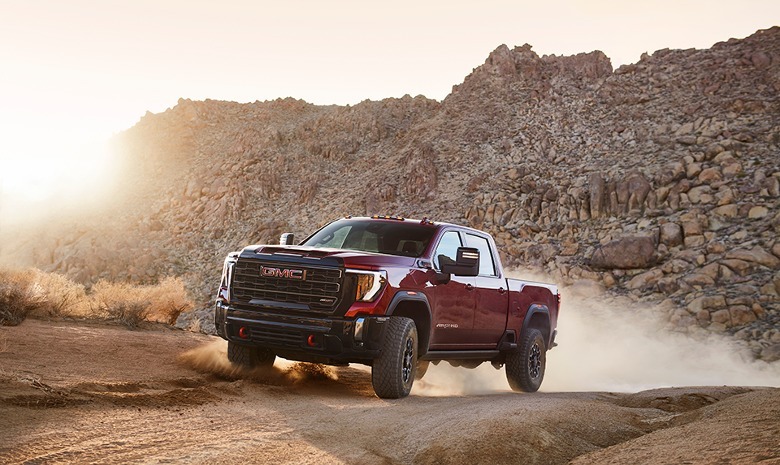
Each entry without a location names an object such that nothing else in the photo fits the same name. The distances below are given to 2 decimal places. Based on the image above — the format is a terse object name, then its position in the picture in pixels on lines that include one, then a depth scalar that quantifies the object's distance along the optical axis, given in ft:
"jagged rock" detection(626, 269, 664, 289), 95.09
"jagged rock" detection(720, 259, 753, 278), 90.09
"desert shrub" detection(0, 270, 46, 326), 42.05
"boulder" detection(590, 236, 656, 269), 98.63
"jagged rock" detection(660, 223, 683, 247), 99.66
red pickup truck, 30.63
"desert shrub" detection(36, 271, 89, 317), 49.98
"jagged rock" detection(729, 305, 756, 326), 82.89
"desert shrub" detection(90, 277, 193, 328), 51.67
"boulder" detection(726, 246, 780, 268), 89.76
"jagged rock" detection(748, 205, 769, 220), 98.12
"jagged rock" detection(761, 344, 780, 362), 74.54
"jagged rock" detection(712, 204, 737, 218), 100.32
